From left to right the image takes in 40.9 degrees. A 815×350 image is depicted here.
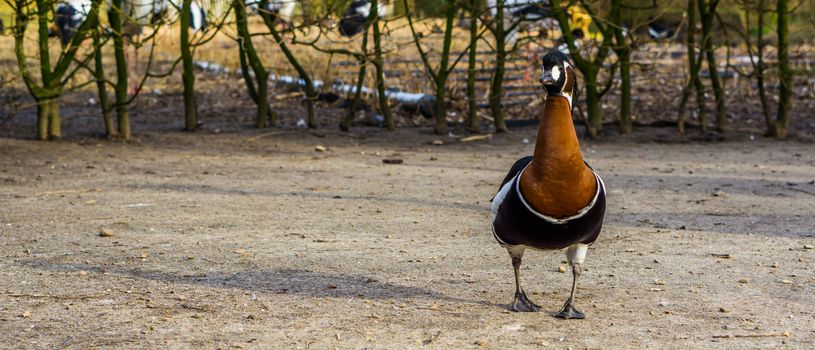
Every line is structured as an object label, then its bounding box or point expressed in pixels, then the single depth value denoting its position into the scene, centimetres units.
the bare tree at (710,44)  1322
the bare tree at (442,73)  1322
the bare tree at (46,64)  1155
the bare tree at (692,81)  1330
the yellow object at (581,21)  1714
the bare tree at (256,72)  1306
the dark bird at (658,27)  2789
